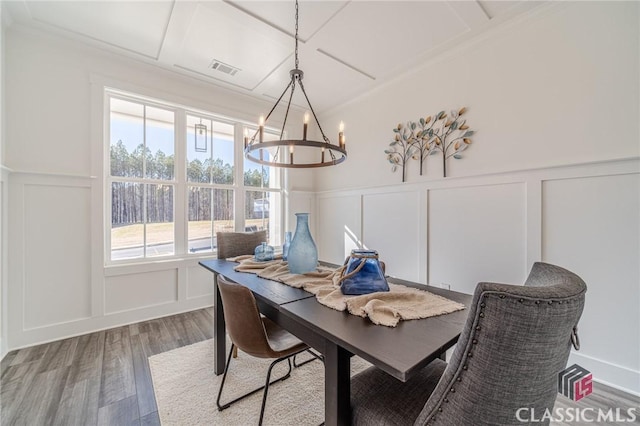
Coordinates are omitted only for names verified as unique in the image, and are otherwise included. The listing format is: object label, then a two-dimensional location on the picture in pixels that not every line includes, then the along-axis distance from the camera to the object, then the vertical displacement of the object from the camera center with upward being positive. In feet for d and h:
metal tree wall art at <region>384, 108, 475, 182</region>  8.04 +2.55
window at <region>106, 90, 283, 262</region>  9.03 +1.31
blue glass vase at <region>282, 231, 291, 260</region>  6.13 -0.81
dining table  2.45 -1.42
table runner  3.35 -1.36
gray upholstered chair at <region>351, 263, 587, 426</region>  1.89 -1.14
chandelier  5.01 +1.42
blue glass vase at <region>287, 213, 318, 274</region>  5.29 -0.80
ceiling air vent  8.87 +5.29
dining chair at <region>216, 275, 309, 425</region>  4.03 -1.97
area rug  4.74 -3.90
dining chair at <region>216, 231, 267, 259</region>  7.83 -1.01
